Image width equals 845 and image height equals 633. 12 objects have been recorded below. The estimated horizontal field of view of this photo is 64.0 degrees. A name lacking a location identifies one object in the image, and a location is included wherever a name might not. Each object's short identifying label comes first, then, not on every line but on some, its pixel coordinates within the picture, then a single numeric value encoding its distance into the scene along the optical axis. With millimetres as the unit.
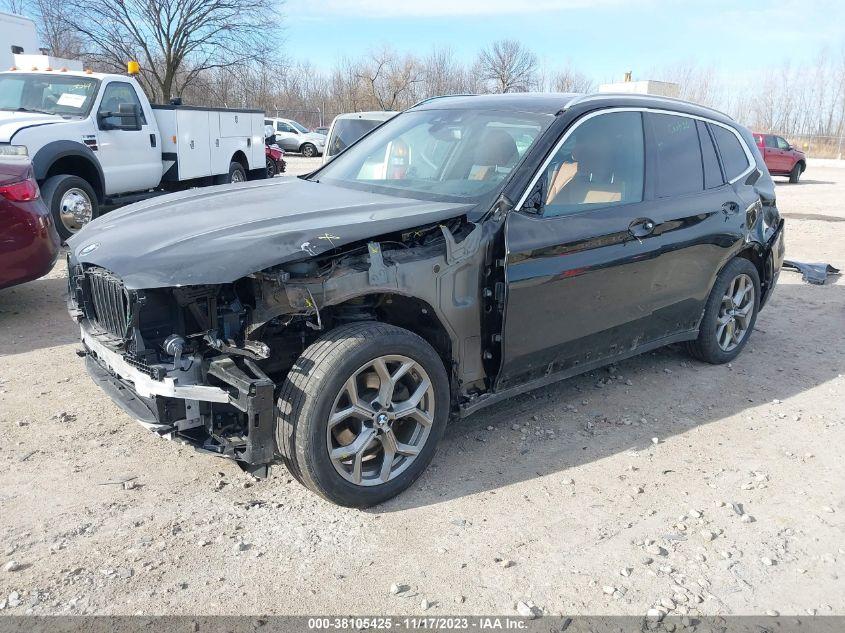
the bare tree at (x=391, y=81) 50094
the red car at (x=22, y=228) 5410
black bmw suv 2936
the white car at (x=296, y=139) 30859
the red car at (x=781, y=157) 23422
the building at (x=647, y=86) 22016
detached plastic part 7993
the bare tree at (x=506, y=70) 50594
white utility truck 8211
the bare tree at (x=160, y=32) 30609
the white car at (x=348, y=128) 11023
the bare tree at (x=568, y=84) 52844
